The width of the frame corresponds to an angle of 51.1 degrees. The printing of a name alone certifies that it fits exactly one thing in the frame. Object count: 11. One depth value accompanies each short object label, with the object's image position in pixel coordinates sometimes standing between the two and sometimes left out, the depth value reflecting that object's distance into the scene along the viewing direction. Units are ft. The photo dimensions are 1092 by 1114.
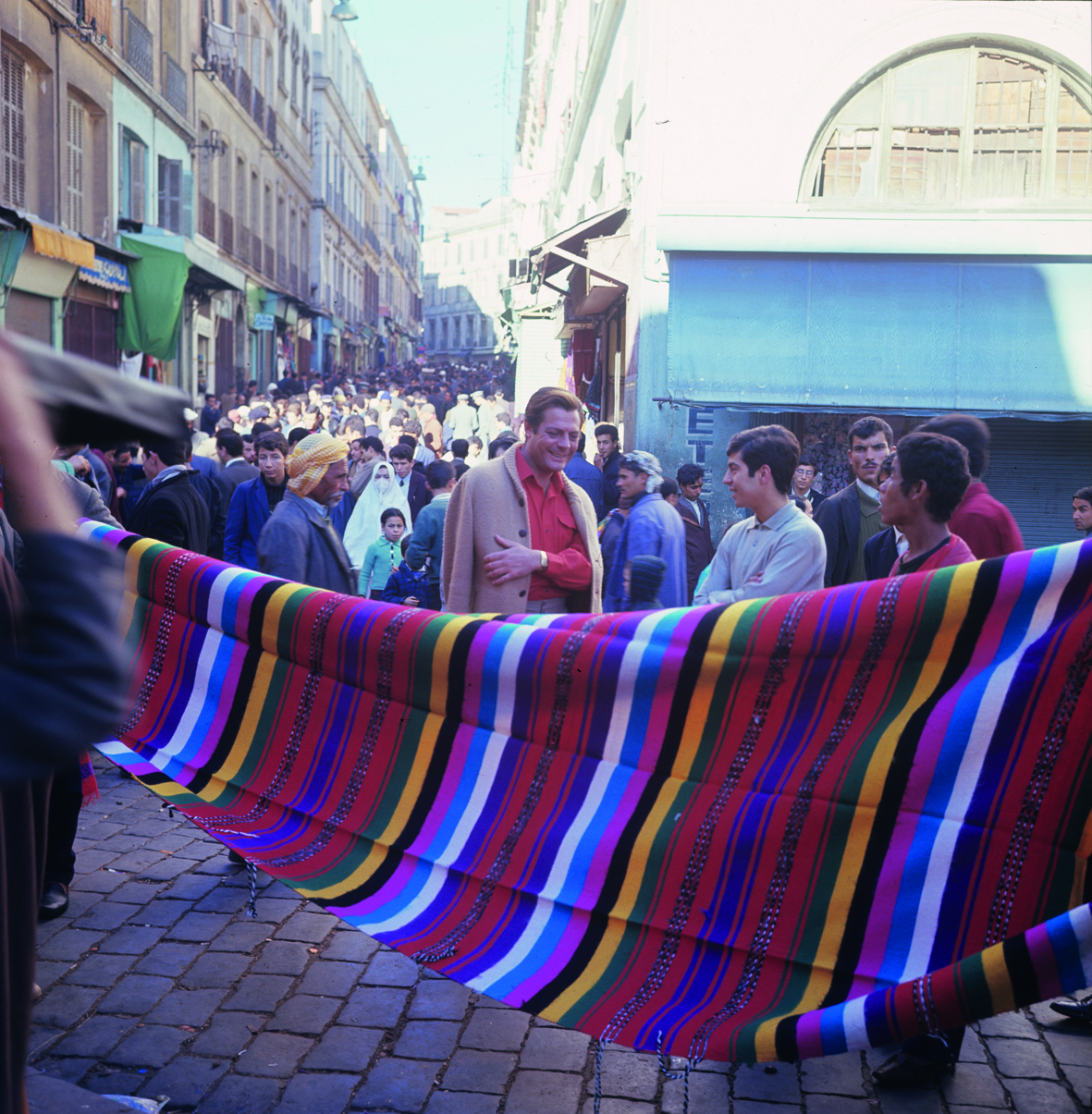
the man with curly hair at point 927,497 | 12.18
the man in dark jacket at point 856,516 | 20.83
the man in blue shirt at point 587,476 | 34.06
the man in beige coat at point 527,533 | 15.26
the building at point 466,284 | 318.04
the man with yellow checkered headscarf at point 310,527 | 16.61
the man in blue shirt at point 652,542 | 17.99
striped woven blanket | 8.61
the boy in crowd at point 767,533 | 13.99
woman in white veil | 28.63
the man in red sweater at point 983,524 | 14.29
